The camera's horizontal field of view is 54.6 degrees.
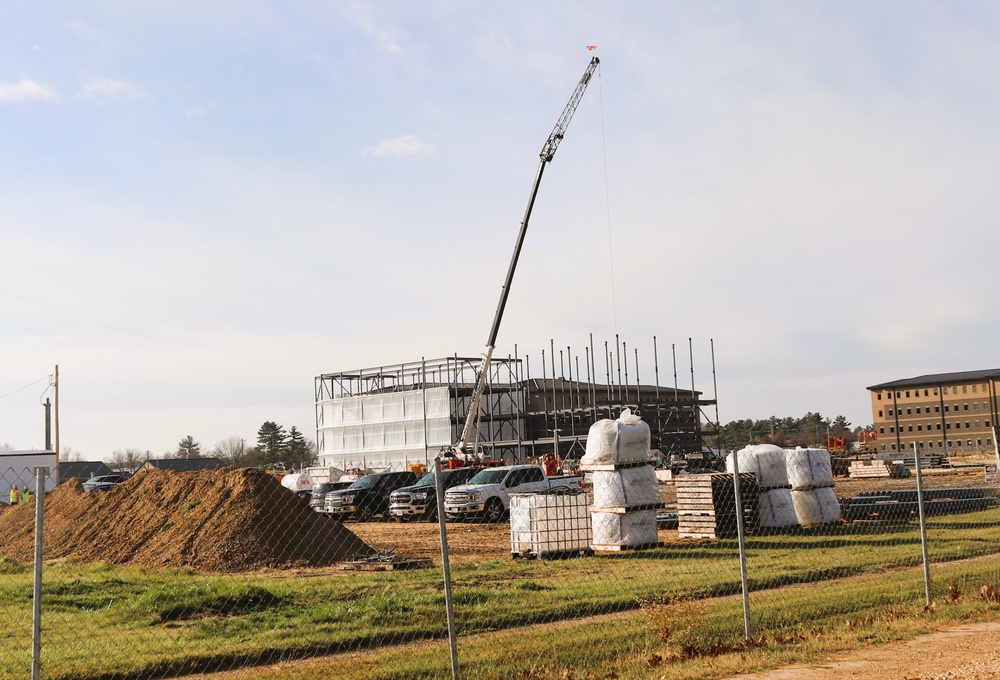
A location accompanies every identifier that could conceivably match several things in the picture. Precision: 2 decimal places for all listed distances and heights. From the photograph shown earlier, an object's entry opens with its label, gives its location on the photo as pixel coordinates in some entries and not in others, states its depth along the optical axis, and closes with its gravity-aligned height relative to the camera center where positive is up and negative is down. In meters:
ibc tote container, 18.47 -1.34
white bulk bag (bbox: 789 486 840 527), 21.83 -1.39
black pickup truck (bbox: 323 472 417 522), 31.53 -1.29
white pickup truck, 27.73 -1.02
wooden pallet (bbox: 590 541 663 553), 18.30 -1.80
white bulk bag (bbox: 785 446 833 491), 21.89 -0.50
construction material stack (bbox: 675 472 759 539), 20.59 -1.19
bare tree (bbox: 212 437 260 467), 84.50 +1.45
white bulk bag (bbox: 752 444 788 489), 21.47 -0.45
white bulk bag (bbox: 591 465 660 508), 18.44 -0.67
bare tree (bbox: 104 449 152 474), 81.58 +0.78
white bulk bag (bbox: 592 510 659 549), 18.34 -1.45
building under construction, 65.88 +2.83
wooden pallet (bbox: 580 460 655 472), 18.52 -0.25
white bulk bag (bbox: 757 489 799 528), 21.35 -1.36
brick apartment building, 103.62 +3.44
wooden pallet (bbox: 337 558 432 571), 17.50 -1.90
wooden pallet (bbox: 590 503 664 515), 18.34 -1.06
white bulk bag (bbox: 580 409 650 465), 18.61 +0.21
